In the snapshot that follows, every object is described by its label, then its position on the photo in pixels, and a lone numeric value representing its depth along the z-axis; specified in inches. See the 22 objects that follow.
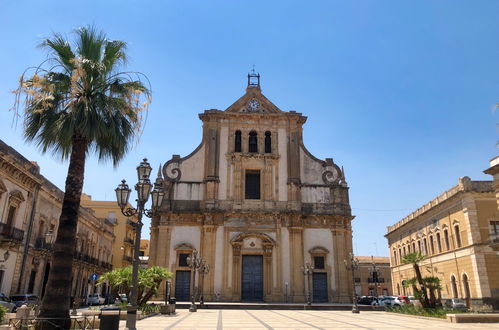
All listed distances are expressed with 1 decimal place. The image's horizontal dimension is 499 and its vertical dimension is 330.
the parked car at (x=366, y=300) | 1451.5
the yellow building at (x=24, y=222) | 884.6
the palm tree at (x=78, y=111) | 459.5
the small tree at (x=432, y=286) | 808.9
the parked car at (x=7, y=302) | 729.6
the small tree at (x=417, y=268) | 817.5
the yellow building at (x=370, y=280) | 2380.7
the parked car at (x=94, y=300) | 1348.9
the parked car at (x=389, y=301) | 1252.0
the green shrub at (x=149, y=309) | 740.3
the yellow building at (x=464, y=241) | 1136.2
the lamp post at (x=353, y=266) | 906.1
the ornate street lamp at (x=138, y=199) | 403.9
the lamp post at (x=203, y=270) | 1032.6
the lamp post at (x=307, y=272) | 1089.6
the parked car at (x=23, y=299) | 831.9
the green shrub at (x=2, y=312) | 402.9
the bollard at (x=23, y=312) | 485.5
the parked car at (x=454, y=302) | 1132.1
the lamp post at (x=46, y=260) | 1069.1
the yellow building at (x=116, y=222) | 1930.6
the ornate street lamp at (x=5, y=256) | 885.1
